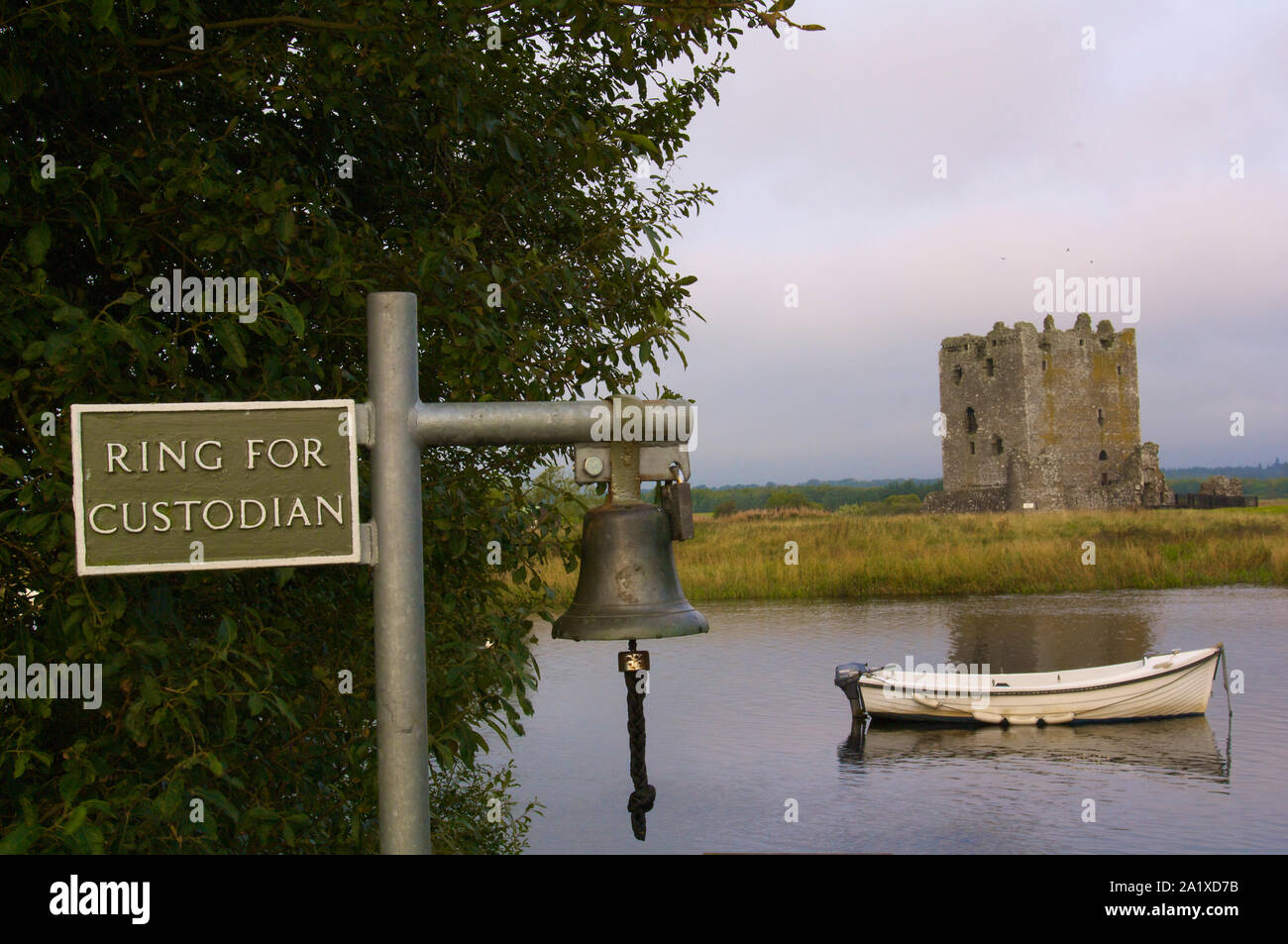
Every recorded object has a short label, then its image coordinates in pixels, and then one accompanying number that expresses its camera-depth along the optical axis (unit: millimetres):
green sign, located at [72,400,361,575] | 2881
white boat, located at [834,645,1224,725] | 20172
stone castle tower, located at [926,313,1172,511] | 59625
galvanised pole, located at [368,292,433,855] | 3035
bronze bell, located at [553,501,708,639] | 3473
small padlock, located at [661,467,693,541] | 3527
